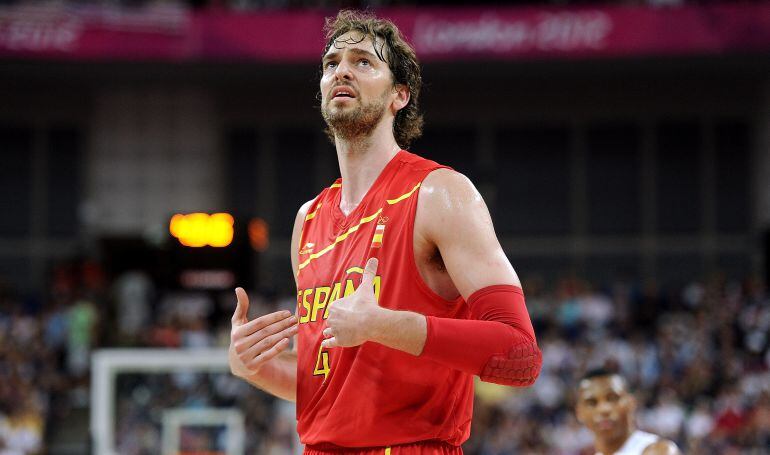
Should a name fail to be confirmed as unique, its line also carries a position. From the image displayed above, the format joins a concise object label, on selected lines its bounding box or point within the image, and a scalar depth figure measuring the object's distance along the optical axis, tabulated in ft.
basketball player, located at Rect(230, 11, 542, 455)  19.69
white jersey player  36.42
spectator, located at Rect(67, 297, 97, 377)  109.70
